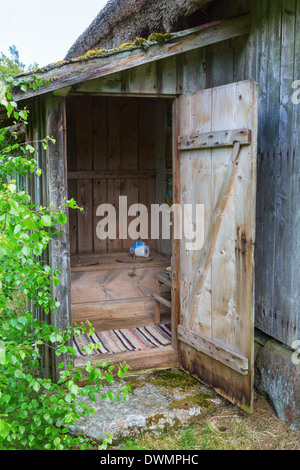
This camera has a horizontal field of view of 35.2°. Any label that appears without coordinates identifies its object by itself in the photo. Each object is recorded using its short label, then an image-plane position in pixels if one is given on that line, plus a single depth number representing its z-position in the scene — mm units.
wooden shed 3176
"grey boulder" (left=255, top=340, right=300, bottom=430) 3199
